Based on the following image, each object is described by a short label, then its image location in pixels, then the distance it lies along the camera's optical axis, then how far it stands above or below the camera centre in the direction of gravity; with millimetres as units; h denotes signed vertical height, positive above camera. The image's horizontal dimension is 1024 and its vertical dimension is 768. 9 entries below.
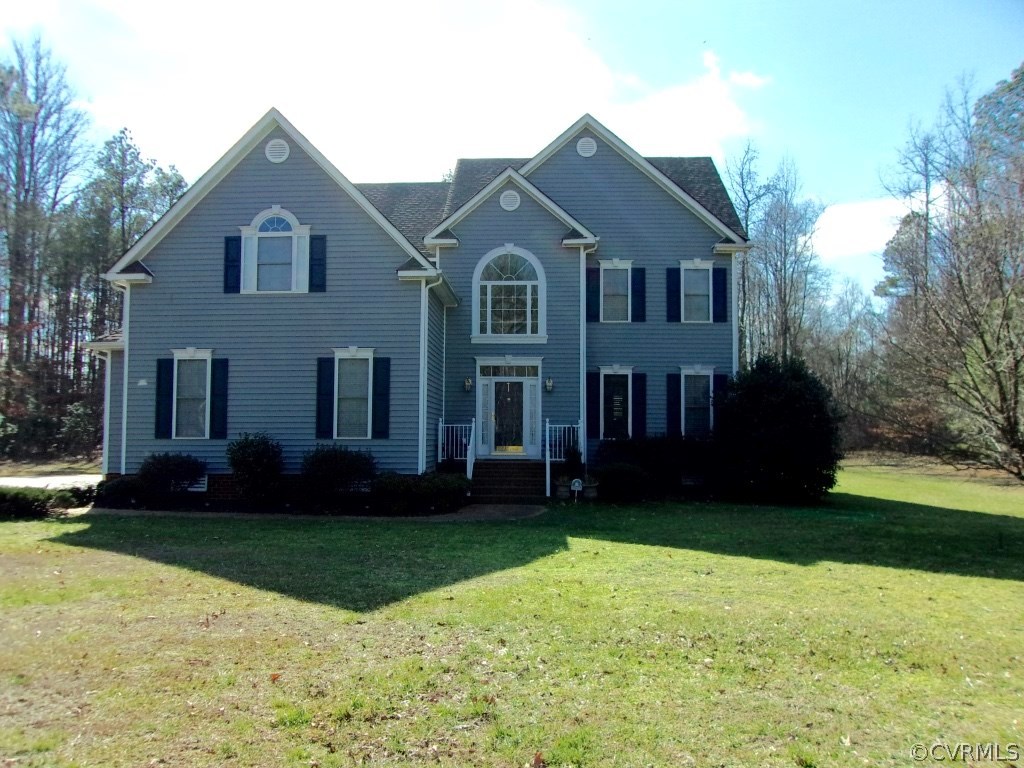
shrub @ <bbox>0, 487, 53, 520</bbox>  14578 -1685
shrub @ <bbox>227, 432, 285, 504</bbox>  15781 -1078
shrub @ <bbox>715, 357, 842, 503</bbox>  17906 -403
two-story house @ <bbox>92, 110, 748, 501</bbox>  16938 +2619
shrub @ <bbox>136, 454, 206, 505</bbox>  15898 -1242
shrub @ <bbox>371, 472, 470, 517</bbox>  15125 -1534
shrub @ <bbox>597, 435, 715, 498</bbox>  19000 -952
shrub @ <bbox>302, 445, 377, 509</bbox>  15578 -1158
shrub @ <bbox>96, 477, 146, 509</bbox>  15812 -1574
